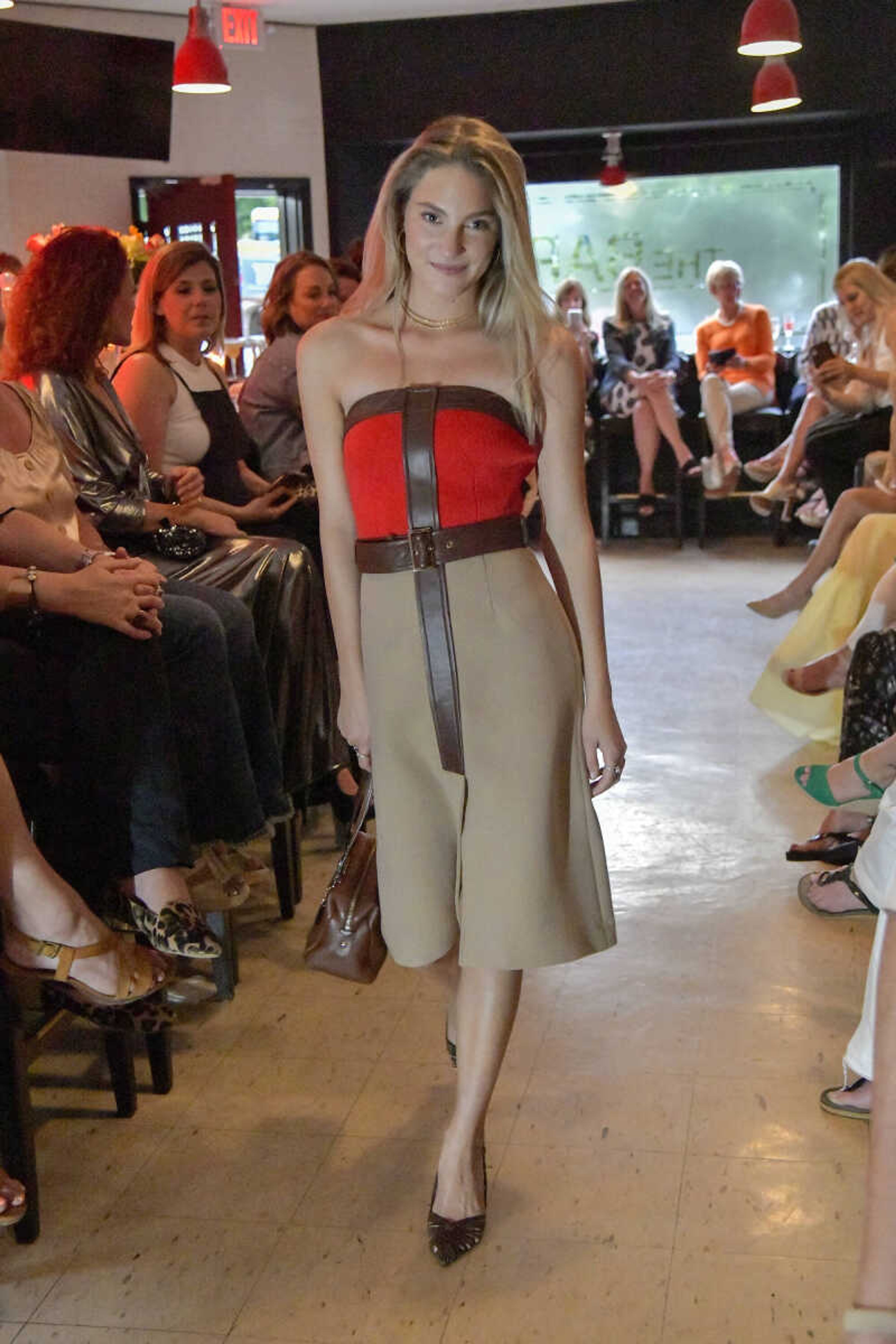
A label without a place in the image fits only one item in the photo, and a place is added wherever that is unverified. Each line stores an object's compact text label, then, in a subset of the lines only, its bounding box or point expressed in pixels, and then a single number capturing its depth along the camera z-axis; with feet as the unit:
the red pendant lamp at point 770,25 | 20.31
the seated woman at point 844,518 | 16.03
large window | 32.48
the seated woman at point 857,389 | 19.25
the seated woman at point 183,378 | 11.83
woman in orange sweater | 27.02
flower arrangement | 18.17
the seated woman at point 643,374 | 27.66
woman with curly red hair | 10.16
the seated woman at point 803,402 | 23.39
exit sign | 26.45
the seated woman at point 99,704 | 8.29
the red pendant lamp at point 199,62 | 21.02
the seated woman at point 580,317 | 29.53
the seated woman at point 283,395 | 14.06
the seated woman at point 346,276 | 16.48
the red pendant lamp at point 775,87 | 23.84
